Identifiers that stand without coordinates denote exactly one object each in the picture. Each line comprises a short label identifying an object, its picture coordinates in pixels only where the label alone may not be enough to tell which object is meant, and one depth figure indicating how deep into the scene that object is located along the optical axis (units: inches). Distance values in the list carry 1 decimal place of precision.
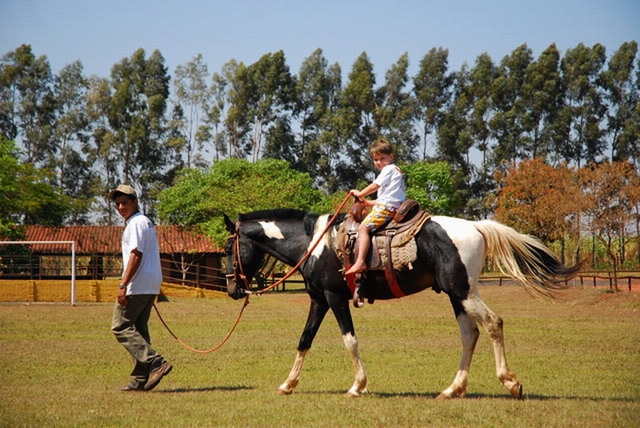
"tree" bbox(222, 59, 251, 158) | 2696.9
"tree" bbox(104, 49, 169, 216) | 2628.0
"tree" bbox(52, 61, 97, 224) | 2704.2
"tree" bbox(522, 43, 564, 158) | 2618.1
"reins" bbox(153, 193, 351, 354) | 335.0
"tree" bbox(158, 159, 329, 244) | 1760.6
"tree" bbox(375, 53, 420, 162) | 2699.3
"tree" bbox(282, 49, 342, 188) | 2773.1
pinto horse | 309.1
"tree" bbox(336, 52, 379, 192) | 2711.6
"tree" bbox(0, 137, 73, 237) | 1531.7
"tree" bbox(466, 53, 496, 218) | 2689.5
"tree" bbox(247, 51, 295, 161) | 2738.7
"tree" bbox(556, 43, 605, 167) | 2628.0
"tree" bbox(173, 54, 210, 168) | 2721.5
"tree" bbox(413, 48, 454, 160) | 2741.1
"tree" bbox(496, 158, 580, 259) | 1891.0
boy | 323.3
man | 329.1
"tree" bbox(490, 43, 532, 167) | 2625.5
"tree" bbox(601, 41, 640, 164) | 2576.3
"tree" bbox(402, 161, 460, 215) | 2541.8
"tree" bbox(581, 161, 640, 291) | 1255.5
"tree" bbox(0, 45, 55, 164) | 2632.9
